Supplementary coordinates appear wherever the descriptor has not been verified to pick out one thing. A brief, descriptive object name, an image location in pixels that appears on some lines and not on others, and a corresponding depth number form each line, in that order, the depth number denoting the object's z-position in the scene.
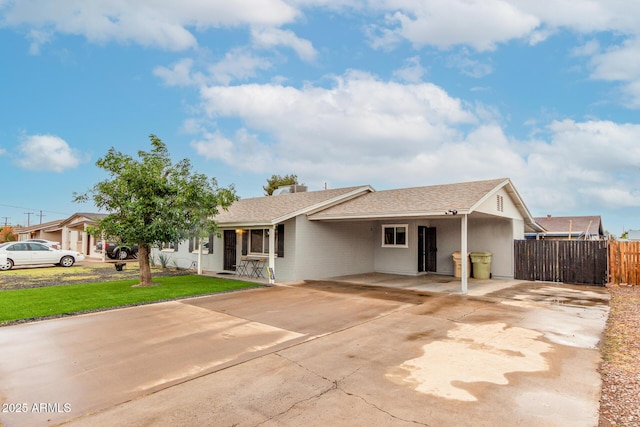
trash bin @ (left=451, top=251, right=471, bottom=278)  13.38
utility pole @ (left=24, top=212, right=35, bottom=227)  58.89
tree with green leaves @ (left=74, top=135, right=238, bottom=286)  10.77
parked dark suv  22.50
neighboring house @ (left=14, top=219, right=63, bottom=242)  30.35
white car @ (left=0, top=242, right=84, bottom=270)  17.06
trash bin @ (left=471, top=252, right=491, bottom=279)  13.40
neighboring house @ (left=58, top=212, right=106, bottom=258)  25.37
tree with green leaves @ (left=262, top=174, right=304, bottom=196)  37.62
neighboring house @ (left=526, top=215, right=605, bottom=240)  26.78
